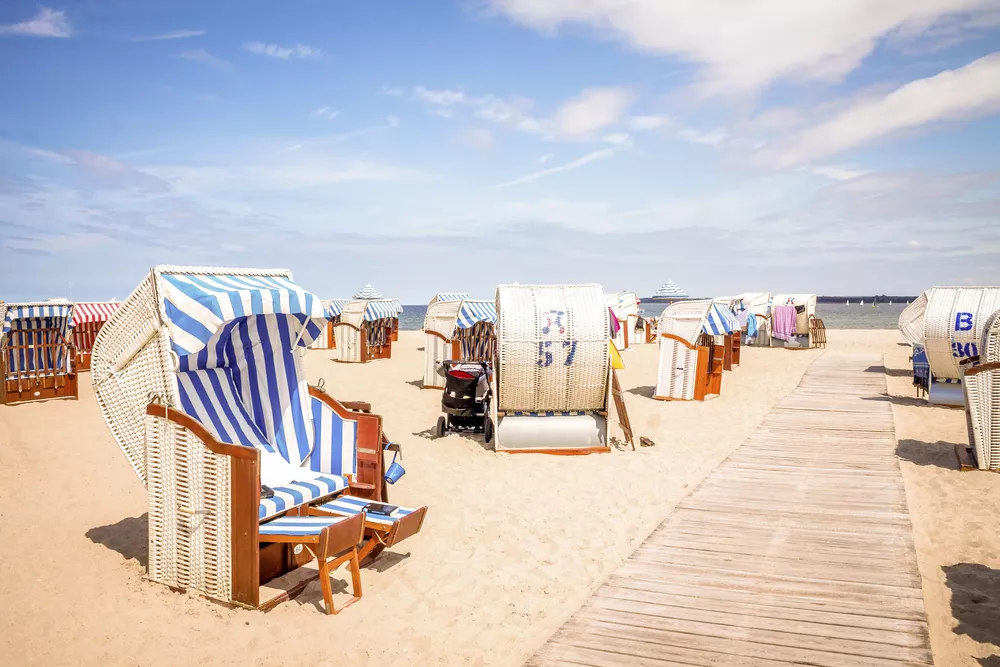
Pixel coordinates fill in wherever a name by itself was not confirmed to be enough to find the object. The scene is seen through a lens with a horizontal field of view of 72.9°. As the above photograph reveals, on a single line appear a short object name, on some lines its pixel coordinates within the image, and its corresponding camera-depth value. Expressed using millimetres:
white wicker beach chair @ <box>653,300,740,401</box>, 17391
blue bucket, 7090
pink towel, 35156
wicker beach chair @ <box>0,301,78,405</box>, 16312
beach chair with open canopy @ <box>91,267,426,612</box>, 5562
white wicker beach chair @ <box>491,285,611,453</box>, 11812
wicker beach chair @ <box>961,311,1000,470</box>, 9734
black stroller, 12875
